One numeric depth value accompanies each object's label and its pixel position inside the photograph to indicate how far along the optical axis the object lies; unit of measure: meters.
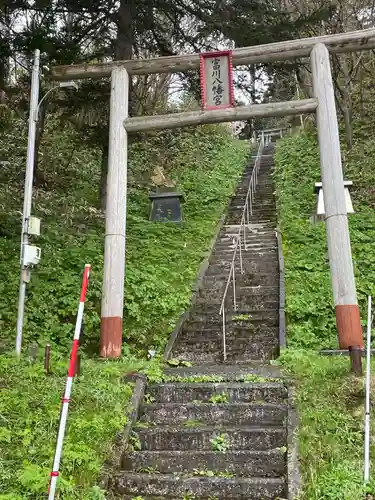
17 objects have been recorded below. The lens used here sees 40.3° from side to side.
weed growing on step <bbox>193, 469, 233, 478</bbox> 4.59
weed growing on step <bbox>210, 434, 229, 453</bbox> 4.98
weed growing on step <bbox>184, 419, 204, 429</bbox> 5.39
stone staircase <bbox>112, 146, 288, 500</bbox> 4.47
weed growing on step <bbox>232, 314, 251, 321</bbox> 8.99
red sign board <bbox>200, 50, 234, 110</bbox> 8.71
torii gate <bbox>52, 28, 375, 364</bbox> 7.64
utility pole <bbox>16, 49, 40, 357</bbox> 7.11
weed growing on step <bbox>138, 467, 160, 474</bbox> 4.72
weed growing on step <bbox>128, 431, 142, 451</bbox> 5.05
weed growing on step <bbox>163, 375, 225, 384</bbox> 6.21
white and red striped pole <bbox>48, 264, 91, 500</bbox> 3.34
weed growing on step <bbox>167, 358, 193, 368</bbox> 7.28
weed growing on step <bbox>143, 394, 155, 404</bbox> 5.92
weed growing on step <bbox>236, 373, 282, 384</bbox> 6.03
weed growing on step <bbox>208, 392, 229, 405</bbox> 5.77
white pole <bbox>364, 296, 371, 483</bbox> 4.25
